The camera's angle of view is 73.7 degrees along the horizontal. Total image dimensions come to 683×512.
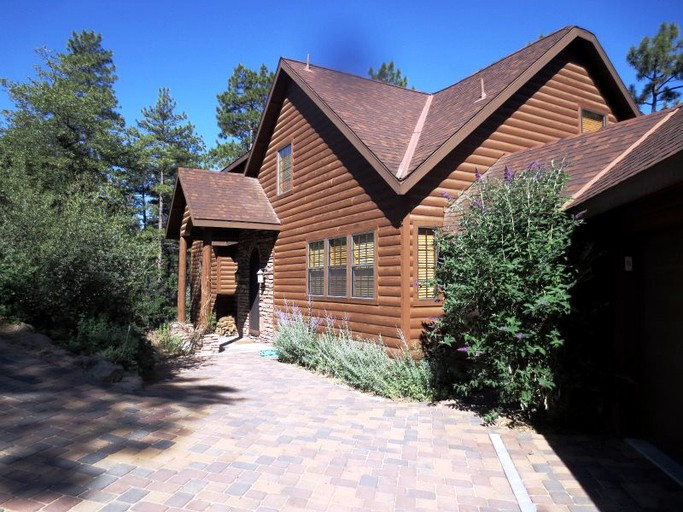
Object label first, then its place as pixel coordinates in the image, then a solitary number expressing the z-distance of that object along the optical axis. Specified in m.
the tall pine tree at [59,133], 24.34
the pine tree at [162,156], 31.58
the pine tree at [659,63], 20.66
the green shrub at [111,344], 7.46
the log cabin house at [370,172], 8.37
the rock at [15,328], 7.84
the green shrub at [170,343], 10.65
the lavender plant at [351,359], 7.13
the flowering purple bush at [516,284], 5.14
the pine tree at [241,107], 32.47
